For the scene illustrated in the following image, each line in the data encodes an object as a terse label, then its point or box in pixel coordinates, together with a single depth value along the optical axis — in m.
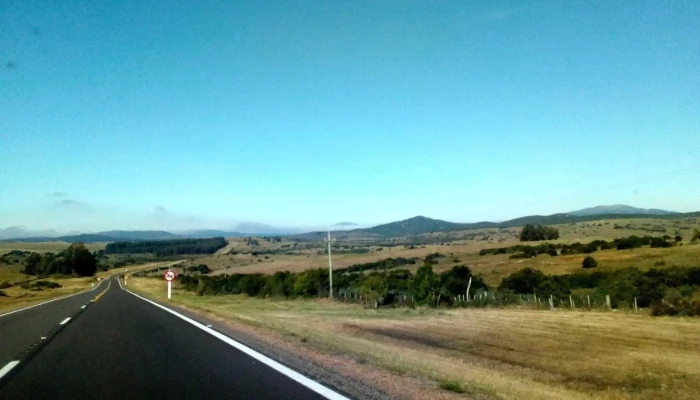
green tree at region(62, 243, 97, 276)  159.62
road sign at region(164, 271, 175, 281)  42.09
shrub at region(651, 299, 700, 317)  25.23
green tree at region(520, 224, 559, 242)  125.34
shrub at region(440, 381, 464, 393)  8.70
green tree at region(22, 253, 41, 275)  162.38
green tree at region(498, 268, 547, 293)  47.28
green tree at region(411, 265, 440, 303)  40.53
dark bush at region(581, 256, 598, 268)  61.88
